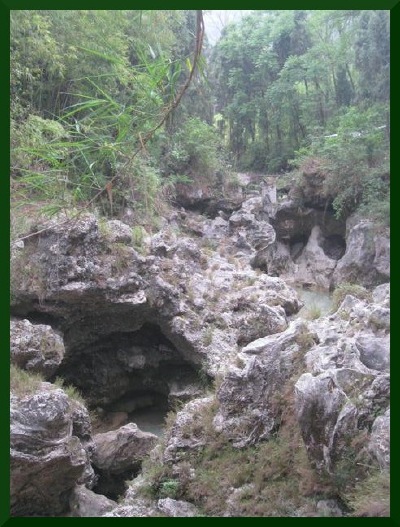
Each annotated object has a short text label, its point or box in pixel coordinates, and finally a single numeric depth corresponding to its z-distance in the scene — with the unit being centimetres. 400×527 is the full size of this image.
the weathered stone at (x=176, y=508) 442
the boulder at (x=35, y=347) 634
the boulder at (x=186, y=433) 521
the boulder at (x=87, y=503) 557
